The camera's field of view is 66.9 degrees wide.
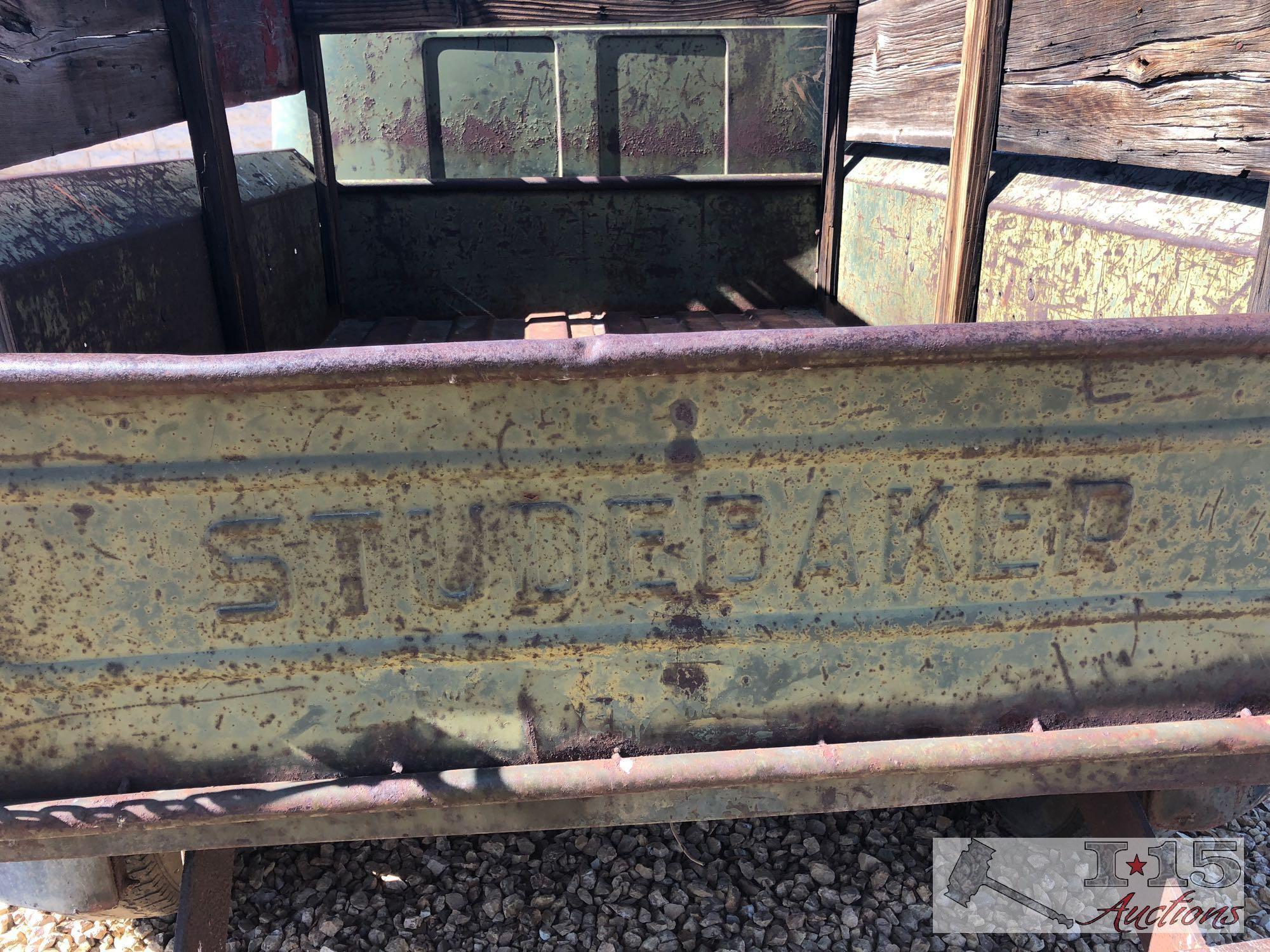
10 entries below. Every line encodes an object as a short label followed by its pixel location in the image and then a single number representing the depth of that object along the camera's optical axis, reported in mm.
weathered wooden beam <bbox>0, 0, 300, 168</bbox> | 1799
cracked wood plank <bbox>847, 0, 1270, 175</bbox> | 1771
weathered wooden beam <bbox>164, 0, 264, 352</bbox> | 2514
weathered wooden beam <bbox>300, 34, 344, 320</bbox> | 3795
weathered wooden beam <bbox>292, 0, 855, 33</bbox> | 3230
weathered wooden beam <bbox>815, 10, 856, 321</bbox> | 3688
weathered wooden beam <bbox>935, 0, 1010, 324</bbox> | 2467
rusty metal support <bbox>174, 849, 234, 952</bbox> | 1614
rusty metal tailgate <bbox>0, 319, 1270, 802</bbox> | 1267
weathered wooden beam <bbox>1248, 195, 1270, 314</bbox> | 1645
